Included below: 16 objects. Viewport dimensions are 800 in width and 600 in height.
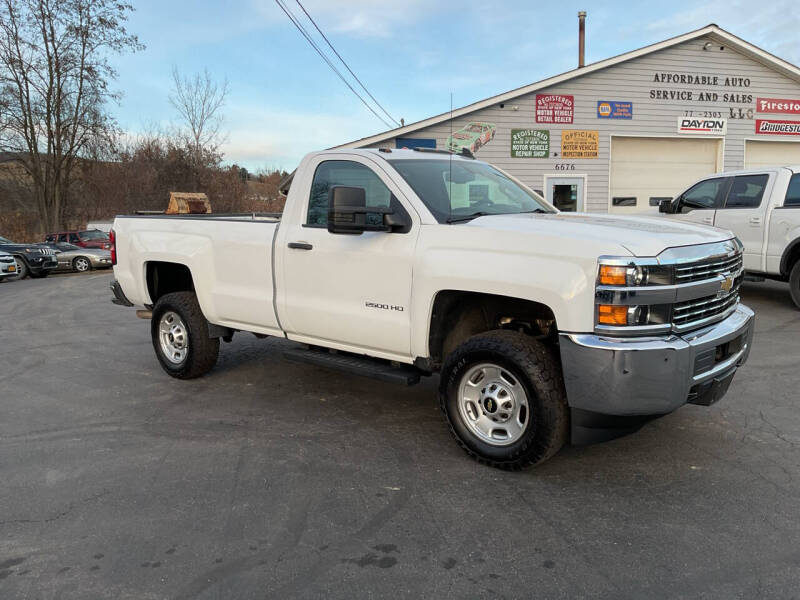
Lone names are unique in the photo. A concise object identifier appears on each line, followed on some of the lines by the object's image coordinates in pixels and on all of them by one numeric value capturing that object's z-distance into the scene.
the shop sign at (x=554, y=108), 16.91
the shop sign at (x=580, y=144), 17.17
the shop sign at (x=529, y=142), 16.92
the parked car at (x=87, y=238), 22.88
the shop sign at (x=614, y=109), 17.16
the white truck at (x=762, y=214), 8.61
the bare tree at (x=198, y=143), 32.00
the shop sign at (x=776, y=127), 18.03
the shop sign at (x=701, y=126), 17.58
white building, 16.80
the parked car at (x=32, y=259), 20.11
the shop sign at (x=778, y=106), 17.95
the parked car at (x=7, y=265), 18.84
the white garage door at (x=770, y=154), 18.22
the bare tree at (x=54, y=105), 29.67
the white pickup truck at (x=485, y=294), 3.33
